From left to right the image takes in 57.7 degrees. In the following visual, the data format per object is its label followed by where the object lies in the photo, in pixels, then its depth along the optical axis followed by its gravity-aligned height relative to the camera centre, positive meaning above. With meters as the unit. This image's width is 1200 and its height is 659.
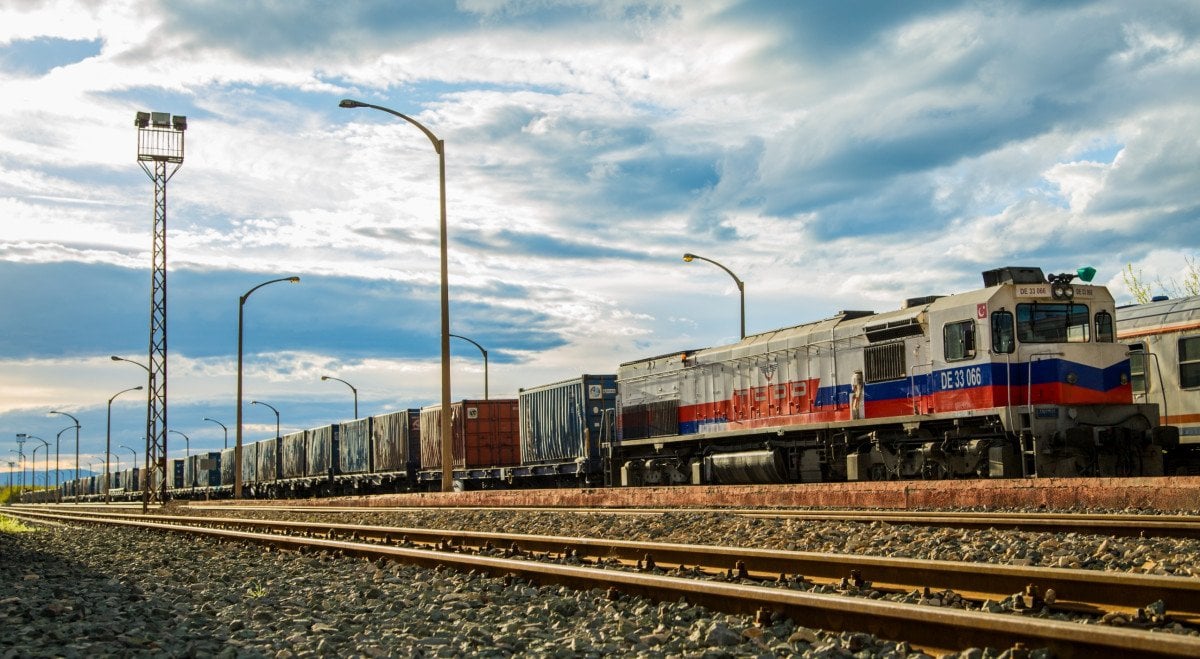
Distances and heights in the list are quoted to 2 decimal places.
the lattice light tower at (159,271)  40.56 +7.03
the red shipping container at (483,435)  38.78 +0.46
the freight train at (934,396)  17.97 +0.74
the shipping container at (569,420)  31.66 +0.76
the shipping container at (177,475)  76.75 -1.31
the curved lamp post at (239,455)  44.94 -0.01
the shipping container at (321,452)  50.91 +0.00
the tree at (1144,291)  38.97 +4.91
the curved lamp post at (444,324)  26.47 +3.12
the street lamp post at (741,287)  32.03 +4.47
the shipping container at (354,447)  47.16 +0.18
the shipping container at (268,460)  60.03 -0.35
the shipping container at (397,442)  42.34 +0.33
